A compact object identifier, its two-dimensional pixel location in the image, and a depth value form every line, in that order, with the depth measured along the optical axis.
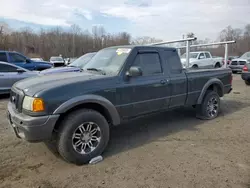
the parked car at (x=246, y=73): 11.15
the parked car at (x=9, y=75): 8.11
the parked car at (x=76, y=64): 7.77
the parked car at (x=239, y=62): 16.88
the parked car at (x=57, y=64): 15.94
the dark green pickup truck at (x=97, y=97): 3.02
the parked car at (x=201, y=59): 16.60
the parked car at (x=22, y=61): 10.25
